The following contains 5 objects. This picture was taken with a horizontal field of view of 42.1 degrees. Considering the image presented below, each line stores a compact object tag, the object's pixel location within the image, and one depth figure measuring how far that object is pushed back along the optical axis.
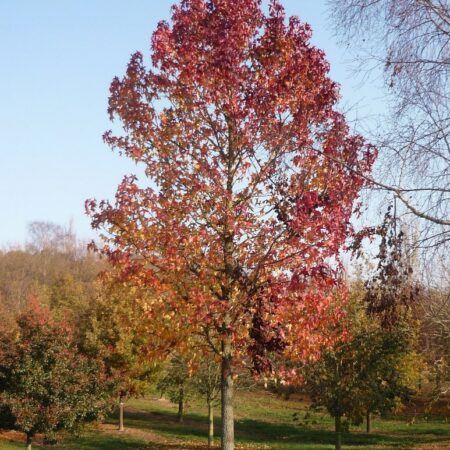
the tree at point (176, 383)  28.05
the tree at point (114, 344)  26.63
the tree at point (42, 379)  17.94
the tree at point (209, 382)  25.62
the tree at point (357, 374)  19.17
